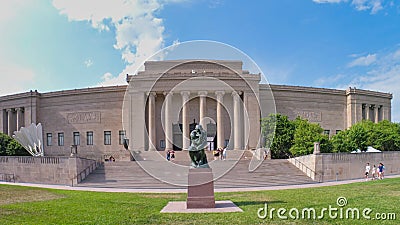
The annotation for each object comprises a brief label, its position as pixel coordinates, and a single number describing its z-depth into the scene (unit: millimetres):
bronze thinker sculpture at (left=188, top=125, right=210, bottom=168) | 15344
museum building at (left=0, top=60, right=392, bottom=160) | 48156
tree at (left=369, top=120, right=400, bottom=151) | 43156
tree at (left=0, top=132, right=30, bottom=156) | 45250
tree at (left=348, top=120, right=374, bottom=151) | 43062
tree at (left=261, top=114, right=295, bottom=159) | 42625
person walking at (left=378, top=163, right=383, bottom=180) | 30719
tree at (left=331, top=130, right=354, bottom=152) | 43031
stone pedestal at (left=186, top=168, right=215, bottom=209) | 14984
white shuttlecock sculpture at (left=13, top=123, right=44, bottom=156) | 41219
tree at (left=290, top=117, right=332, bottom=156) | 39375
